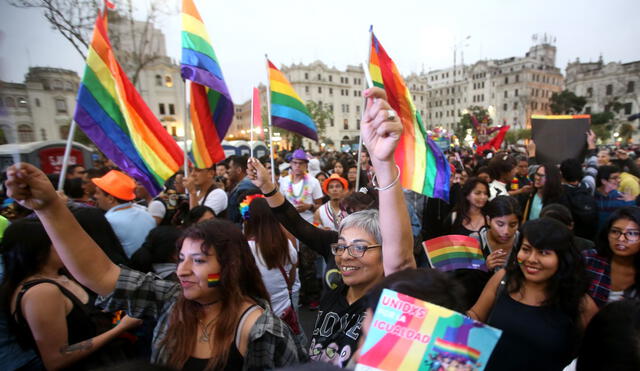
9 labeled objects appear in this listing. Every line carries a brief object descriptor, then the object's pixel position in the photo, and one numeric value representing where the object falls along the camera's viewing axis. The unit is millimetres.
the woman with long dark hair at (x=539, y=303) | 1843
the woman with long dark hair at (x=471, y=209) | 3705
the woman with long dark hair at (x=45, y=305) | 1836
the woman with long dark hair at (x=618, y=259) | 2438
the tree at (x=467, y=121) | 48969
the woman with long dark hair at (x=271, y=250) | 3098
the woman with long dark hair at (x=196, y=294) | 1587
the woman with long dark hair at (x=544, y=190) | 4398
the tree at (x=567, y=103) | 46719
